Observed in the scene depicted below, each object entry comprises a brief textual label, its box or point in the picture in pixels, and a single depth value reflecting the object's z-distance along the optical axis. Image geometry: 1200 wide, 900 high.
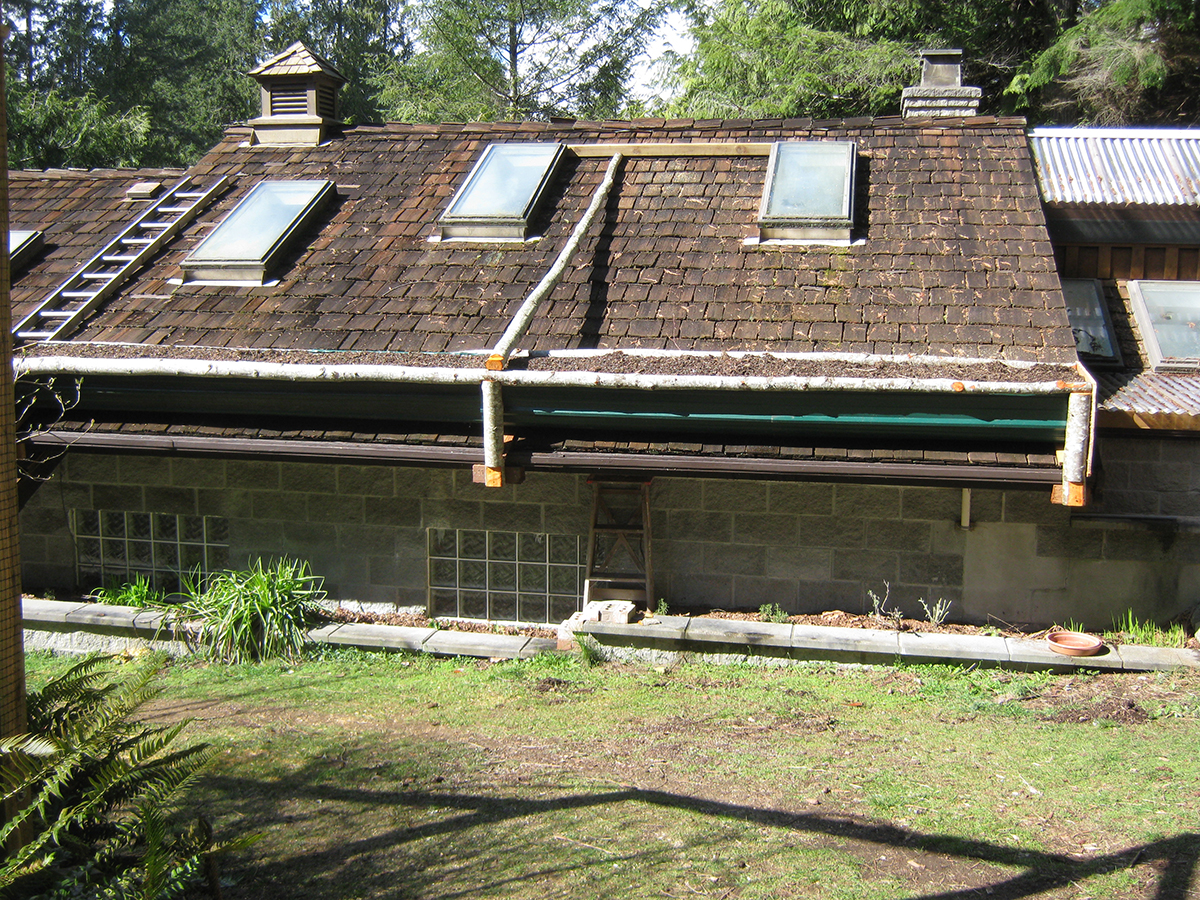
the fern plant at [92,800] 3.50
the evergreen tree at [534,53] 28.23
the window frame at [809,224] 8.19
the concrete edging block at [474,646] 7.44
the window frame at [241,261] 8.70
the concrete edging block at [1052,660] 6.73
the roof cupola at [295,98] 10.64
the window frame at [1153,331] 7.99
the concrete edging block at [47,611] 7.95
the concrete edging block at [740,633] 7.07
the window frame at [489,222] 8.75
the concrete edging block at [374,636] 7.57
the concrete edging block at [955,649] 6.82
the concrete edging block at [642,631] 7.19
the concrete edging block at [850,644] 6.96
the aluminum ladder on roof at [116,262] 8.38
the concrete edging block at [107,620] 7.86
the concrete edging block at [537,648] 7.43
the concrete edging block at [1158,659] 6.66
